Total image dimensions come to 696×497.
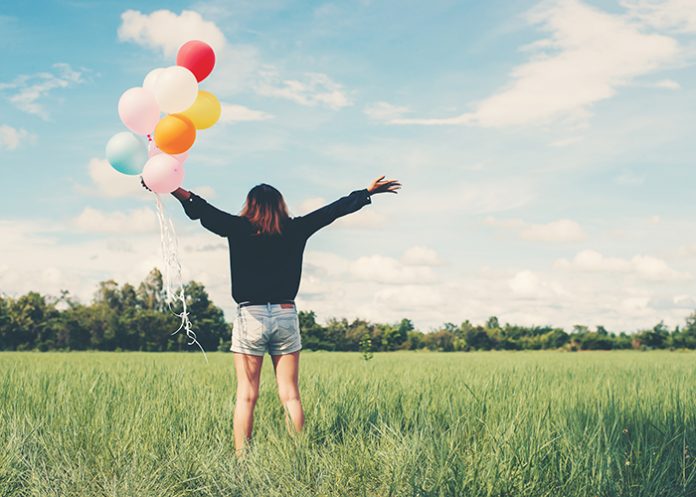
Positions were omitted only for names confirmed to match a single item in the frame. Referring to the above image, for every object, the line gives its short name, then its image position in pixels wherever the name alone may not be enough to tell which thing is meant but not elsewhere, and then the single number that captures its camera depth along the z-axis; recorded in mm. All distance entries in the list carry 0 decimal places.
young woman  5008
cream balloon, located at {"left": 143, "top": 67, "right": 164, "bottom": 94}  5333
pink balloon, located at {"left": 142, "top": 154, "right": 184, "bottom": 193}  5035
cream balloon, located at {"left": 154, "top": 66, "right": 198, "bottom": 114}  5215
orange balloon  5234
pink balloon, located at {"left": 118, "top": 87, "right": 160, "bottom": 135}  5215
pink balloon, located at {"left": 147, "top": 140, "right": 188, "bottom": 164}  5446
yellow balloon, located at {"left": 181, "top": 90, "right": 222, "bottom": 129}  5574
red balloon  5629
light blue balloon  5195
